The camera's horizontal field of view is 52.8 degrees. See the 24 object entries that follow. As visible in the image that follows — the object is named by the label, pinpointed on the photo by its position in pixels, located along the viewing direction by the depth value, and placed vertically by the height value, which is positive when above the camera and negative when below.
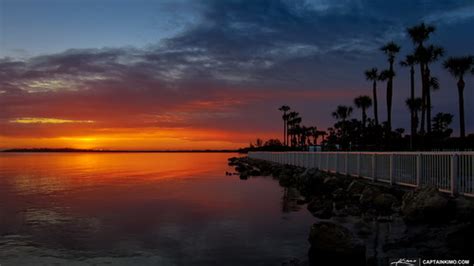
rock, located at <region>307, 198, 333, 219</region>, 15.91 -2.11
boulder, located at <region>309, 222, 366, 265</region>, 9.52 -2.00
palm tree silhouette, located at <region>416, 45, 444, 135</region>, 40.84 +7.95
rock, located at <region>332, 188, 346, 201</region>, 19.08 -1.88
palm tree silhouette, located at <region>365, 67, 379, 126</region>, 54.44 +8.26
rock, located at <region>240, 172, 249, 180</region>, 39.28 -2.39
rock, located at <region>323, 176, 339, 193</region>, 21.88 -1.65
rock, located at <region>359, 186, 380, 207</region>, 16.08 -1.62
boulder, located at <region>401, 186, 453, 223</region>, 11.97 -1.53
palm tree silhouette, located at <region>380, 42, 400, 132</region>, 47.78 +7.73
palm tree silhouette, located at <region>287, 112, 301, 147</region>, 116.19 +5.78
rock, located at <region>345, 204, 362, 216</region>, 15.10 -2.01
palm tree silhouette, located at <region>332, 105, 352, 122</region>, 89.31 +6.88
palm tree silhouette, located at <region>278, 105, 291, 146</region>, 113.31 +8.01
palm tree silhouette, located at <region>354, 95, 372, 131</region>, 68.94 +6.70
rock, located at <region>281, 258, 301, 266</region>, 9.73 -2.36
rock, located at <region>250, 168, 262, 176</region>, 43.78 -2.32
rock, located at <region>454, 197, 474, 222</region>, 11.11 -1.43
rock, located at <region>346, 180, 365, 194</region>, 18.78 -1.55
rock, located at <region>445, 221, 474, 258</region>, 9.41 -1.93
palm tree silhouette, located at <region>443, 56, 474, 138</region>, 40.56 +7.16
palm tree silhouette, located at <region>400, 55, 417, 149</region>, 46.62 +7.34
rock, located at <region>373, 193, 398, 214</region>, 15.03 -1.72
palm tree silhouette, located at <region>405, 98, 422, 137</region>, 63.16 +5.98
